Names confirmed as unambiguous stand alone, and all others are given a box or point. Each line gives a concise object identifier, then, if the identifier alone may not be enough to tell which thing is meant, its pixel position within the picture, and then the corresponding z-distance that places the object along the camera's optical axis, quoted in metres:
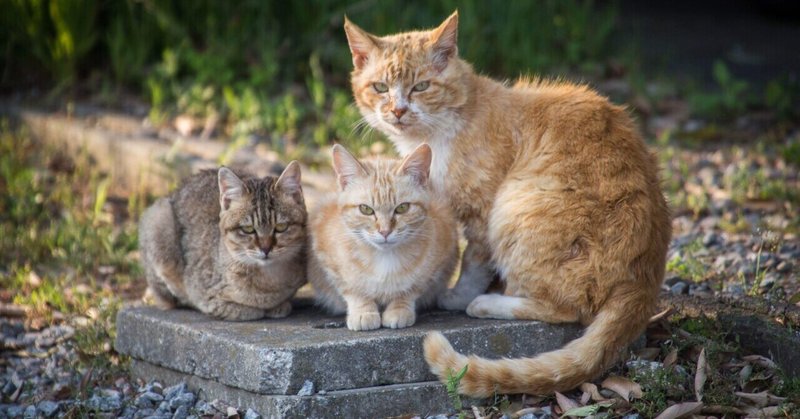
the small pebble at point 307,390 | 4.34
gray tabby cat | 4.83
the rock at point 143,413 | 4.76
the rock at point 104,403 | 4.87
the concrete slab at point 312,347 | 4.35
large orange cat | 4.58
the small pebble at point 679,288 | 5.61
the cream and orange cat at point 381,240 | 4.62
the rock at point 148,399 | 4.85
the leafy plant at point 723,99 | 9.05
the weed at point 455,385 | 4.34
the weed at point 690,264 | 5.87
